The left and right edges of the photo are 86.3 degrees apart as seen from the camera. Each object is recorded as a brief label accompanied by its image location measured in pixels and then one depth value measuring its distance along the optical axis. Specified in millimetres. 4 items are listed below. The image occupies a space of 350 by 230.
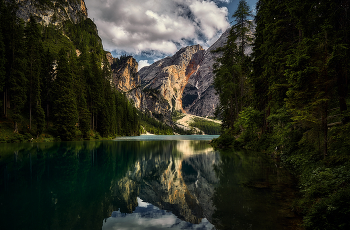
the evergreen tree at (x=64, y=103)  39250
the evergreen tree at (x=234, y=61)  28234
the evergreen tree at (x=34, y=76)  35031
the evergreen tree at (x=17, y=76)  32347
